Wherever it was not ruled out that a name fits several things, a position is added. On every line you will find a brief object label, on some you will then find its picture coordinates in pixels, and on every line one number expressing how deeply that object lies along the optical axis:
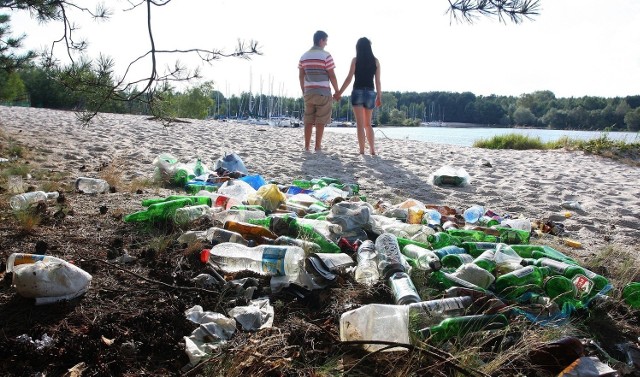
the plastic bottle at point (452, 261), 2.44
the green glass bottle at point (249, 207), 3.22
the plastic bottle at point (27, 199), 3.02
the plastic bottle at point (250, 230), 2.63
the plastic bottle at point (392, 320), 1.73
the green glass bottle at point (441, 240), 2.77
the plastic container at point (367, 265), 2.26
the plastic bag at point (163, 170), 4.70
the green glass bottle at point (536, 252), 2.74
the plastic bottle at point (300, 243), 2.44
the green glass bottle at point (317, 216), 3.14
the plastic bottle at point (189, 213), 2.92
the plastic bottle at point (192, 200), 3.25
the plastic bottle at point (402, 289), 1.94
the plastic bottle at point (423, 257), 2.28
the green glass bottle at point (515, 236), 3.06
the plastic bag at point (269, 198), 3.45
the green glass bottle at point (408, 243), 2.75
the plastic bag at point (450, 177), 5.66
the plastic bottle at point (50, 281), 1.81
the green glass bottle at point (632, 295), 2.25
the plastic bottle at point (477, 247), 2.71
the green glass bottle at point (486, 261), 2.36
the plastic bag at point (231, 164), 5.34
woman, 6.82
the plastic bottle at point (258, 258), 2.23
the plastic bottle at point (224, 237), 2.52
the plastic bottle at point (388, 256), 2.22
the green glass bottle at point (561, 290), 2.11
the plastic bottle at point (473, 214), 3.78
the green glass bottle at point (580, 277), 2.21
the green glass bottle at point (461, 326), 1.73
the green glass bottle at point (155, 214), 2.95
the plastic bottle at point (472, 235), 3.01
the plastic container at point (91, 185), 3.88
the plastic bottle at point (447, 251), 2.51
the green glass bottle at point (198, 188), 4.22
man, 6.85
